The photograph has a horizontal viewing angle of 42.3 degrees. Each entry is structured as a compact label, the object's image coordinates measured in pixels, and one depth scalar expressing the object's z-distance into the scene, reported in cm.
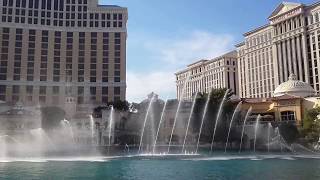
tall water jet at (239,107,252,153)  7772
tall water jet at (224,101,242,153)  7394
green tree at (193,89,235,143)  7606
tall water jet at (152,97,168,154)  6362
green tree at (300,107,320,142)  6406
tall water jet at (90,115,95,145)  7935
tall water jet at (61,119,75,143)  7607
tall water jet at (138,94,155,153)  8212
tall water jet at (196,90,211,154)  7757
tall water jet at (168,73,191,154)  8050
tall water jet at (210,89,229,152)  7524
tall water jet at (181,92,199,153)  7698
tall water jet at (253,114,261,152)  7419
